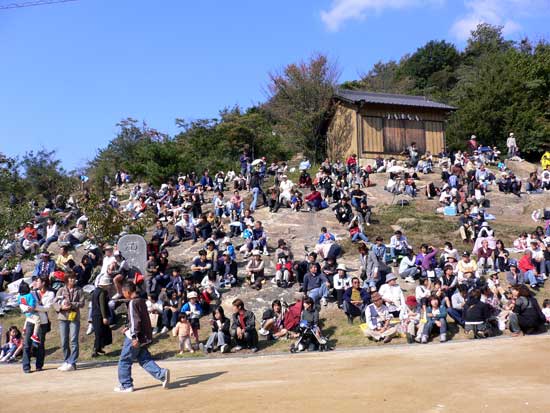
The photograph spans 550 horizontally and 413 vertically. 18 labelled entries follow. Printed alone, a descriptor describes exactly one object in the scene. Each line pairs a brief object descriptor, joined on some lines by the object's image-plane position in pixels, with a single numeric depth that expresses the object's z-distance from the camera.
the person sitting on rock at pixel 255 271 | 16.55
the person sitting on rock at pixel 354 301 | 14.11
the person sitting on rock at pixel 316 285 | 14.99
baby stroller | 12.57
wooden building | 31.45
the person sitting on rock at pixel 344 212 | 21.80
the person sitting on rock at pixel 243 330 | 12.90
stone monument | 16.03
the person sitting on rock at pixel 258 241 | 19.12
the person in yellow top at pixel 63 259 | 17.00
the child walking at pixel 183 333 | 13.13
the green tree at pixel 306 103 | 34.53
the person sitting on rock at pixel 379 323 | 12.91
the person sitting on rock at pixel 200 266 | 16.34
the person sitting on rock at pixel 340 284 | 14.74
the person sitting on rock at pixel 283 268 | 16.41
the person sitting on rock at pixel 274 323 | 13.61
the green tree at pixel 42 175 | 35.44
